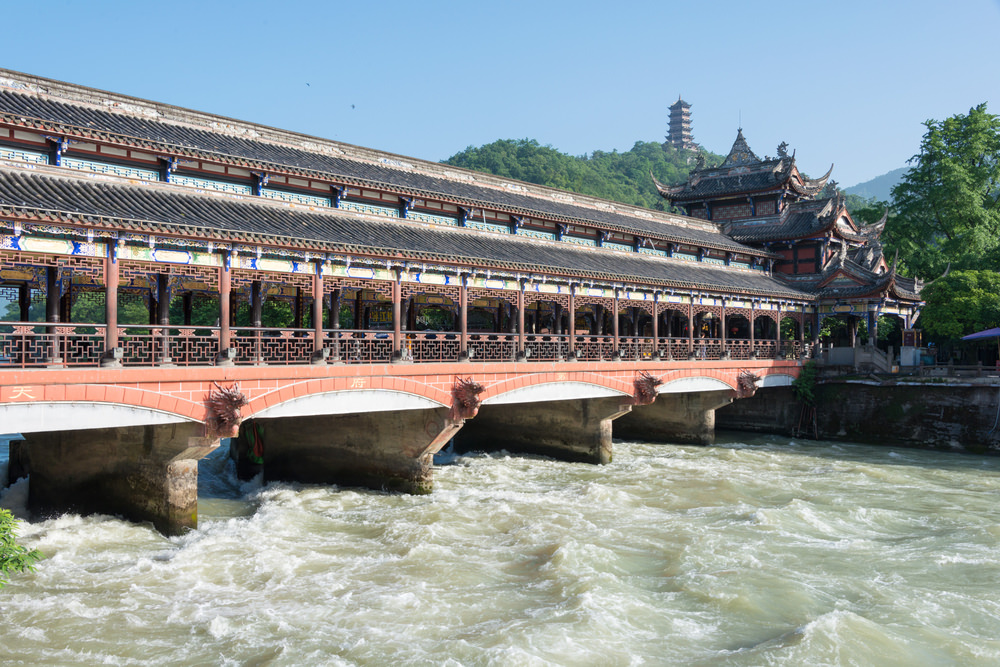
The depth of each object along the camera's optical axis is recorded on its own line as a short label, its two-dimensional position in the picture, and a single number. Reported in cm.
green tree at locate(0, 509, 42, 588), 988
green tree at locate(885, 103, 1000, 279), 4353
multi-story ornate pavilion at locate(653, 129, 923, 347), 3619
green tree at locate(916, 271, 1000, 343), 3325
